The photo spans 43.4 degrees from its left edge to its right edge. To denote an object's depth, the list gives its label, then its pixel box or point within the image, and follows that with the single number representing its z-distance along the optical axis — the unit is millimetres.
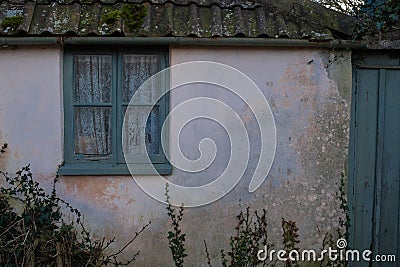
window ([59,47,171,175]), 5836
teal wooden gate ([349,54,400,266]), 6066
